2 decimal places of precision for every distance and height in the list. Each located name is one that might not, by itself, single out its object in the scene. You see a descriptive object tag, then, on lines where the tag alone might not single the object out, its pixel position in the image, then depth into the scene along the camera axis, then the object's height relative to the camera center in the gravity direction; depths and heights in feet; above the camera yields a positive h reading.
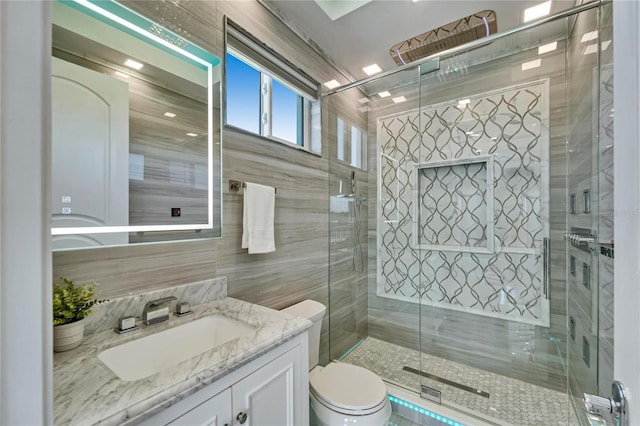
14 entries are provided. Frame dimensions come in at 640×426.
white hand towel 5.20 -0.11
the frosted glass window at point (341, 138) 8.36 +2.33
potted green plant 2.87 -1.10
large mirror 3.19 +1.15
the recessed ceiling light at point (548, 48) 6.81 +4.22
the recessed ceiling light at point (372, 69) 8.31 +4.53
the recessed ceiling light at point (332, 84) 7.92 +3.87
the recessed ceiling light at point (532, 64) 7.05 +3.92
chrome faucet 3.69 -1.37
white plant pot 2.86 -1.34
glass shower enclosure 6.09 -0.34
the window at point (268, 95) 5.36 +2.82
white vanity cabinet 2.52 -2.03
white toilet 4.50 -3.28
